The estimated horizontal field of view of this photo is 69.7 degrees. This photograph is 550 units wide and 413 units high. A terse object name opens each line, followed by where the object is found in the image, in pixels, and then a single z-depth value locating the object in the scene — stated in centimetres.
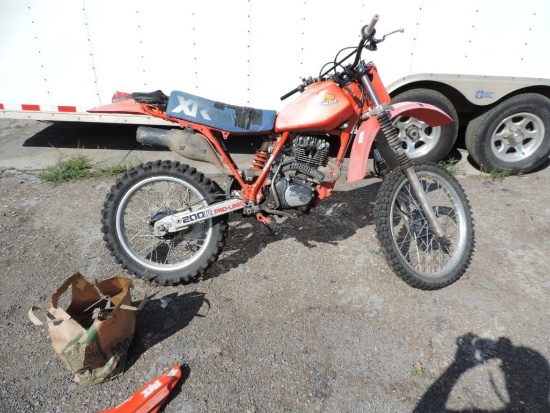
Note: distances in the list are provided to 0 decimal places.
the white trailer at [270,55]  427
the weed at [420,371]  232
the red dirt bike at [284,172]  278
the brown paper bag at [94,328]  210
